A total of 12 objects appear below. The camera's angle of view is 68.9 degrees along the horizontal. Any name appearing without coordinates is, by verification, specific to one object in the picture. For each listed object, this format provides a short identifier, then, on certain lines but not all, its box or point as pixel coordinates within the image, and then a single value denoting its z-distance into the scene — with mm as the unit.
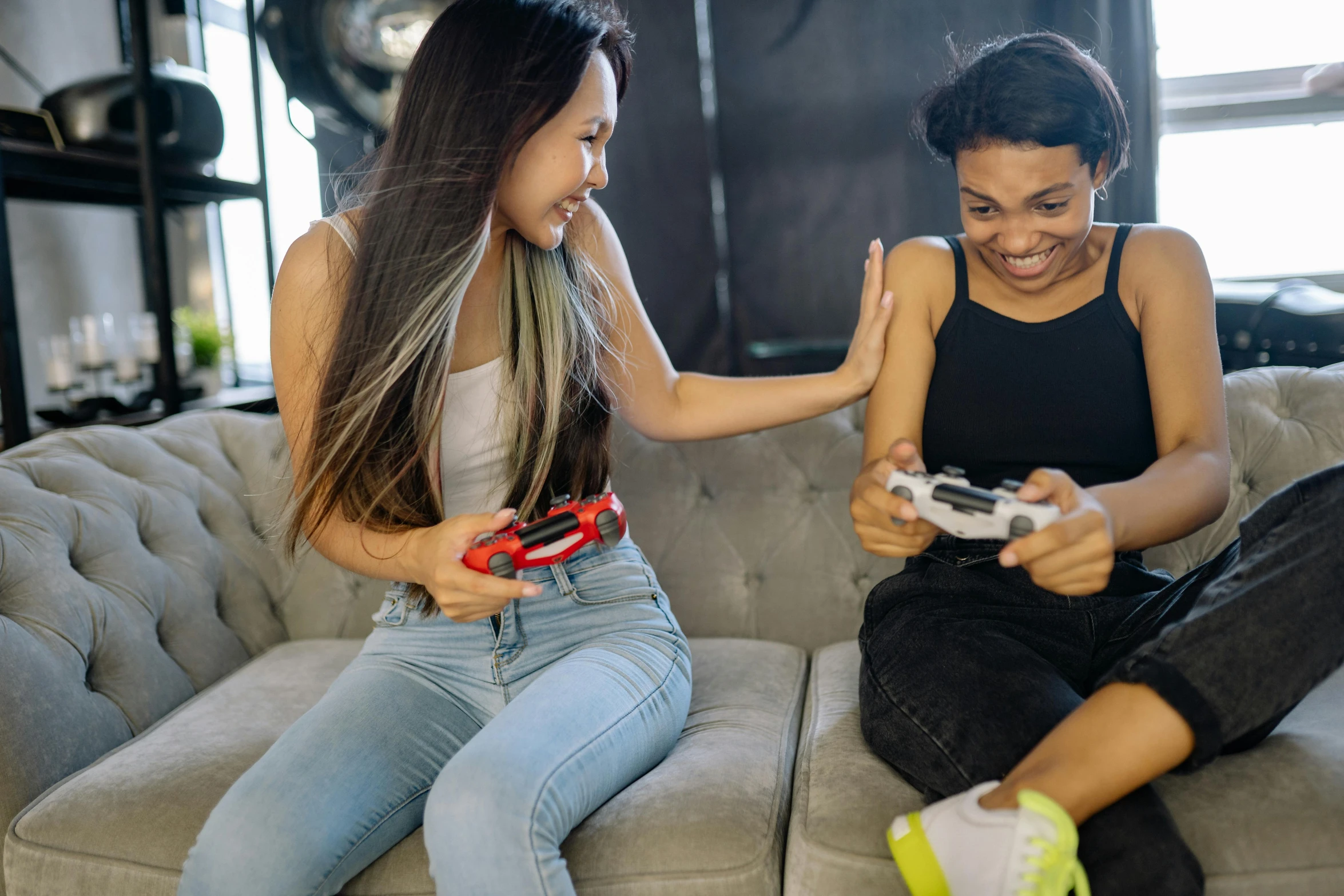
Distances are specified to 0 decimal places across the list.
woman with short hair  790
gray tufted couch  929
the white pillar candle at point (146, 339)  2271
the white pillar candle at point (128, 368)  2223
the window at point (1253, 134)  2125
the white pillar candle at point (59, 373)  2125
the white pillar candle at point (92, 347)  2189
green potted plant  2408
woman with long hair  859
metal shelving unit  1774
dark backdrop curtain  2318
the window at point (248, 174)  3146
